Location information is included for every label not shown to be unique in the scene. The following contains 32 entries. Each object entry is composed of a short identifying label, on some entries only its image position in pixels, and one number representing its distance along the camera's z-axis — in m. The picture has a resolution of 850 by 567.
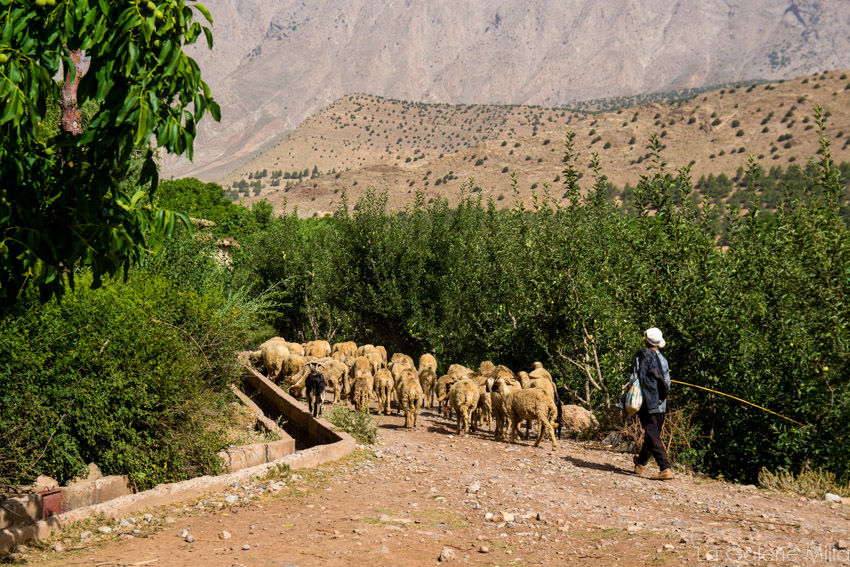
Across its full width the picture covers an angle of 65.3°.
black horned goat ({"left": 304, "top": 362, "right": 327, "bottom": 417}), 12.01
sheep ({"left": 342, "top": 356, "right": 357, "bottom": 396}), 15.55
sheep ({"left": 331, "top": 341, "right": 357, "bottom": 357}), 19.47
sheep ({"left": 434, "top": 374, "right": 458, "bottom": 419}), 14.84
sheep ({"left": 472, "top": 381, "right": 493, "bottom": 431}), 13.57
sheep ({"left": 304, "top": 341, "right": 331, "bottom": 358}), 19.73
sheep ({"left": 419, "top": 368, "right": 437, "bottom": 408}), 16.59
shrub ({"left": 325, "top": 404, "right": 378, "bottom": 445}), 11.07
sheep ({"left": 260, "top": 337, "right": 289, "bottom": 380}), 17.59
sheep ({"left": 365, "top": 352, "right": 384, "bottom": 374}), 17.33
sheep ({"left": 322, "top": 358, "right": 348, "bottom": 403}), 15.27
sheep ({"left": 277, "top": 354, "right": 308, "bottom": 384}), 16.39
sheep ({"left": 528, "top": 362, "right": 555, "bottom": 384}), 14.73
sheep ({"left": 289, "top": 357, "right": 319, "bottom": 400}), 14.80
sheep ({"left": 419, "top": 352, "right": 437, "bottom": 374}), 17.65
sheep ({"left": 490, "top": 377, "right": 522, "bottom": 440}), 12.26
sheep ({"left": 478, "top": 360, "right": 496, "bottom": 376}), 17.35
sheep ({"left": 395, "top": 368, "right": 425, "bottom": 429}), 12.95
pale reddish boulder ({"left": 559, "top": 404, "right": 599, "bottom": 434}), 14.12
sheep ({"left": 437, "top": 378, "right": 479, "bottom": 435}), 12.40
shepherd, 9.24
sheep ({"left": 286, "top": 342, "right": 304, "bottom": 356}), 18.16
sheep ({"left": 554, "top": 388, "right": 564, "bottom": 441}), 13.30
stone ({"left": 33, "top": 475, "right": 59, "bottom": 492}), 7.06
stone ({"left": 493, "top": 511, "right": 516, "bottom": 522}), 7.16
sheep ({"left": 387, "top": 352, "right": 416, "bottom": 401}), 15.33
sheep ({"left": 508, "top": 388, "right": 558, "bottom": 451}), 11.59
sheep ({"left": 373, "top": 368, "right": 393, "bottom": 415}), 14.11
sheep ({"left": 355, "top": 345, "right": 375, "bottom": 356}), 18.51
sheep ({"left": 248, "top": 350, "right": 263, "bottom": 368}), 19.11
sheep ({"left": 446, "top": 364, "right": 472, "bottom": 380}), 15.67
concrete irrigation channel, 6.31
